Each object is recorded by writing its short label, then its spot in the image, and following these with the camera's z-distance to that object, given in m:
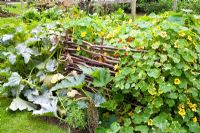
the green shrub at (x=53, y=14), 5.56
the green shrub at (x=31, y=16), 5.71
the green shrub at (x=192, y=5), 10.80
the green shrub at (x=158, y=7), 11.26
